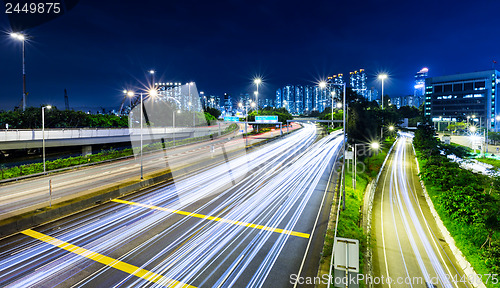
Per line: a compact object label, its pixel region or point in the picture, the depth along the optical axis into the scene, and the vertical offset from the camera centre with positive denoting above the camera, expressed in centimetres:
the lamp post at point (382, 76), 4747 +1010
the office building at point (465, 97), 10531 +1446
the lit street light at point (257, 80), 4621 +917
